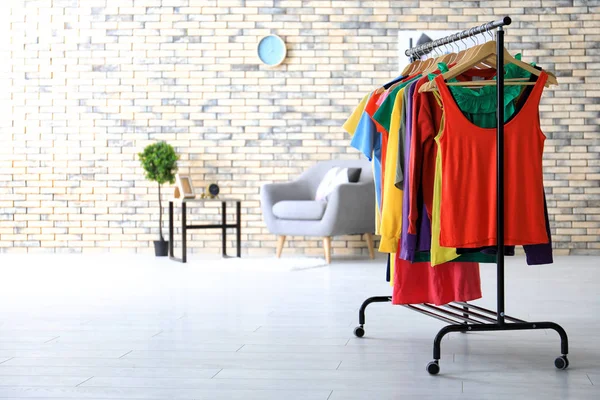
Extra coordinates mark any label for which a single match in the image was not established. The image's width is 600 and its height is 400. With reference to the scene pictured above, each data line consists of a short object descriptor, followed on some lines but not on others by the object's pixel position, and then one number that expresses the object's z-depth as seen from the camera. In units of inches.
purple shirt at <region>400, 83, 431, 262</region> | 106.7
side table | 247.4
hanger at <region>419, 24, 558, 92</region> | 104.3
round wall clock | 271.6
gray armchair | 236.2
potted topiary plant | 256.4
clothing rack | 98.2
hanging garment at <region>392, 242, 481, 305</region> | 113.2
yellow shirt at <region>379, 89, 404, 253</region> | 109.3
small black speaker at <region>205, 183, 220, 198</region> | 258.2
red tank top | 102.2
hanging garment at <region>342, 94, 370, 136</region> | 122.9
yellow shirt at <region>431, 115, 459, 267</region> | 104.0
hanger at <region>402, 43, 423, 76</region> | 126.5
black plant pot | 261.7
